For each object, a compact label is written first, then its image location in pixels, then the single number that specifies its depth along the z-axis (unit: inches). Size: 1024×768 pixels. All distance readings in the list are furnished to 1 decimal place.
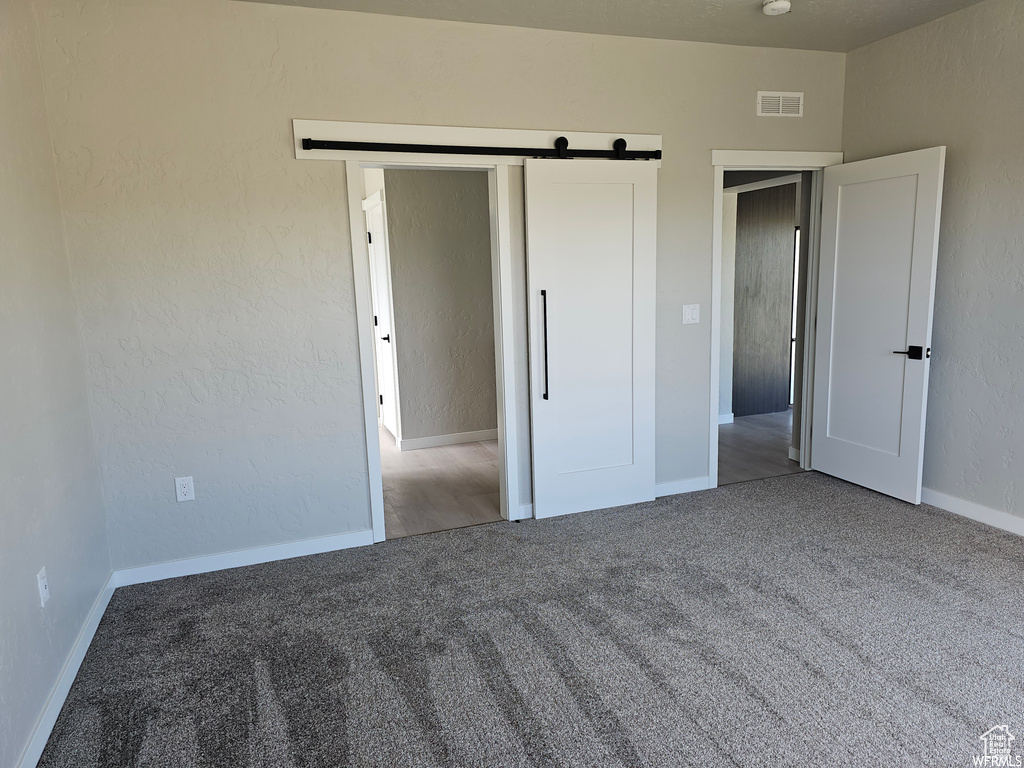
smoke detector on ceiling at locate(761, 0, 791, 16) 126.3
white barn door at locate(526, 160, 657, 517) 144.7
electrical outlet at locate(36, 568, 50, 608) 86.8
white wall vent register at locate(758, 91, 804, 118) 160.6
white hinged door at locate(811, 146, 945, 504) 145.8
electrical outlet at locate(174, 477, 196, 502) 128.3
